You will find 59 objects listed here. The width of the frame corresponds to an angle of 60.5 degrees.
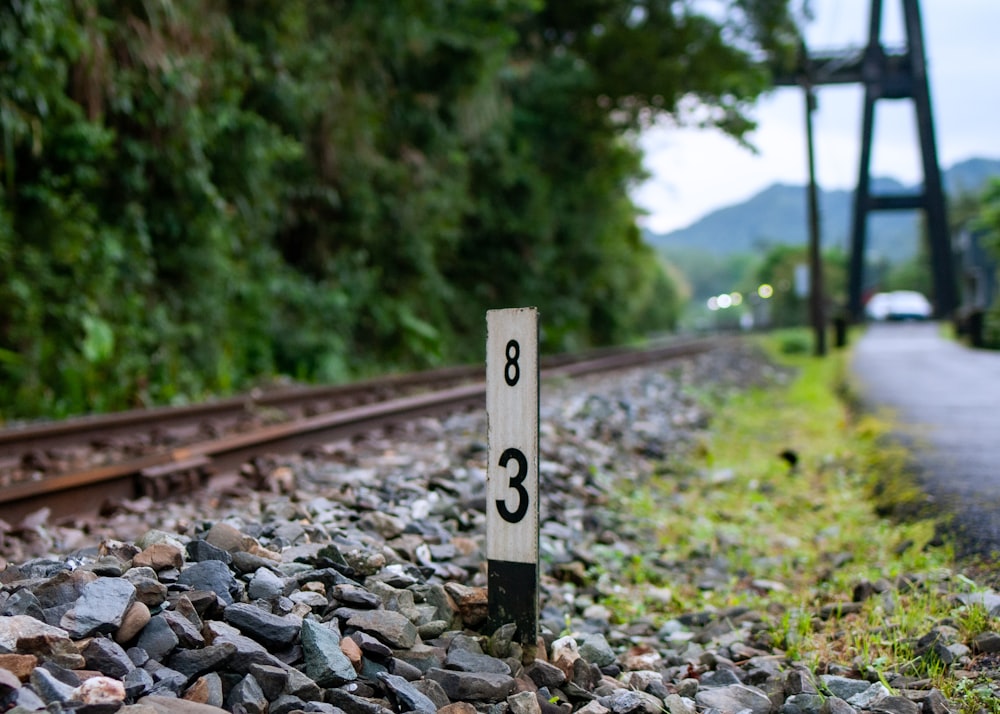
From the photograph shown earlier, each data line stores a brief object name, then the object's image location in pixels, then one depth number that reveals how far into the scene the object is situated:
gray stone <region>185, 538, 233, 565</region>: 2.65
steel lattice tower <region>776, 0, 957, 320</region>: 30.36
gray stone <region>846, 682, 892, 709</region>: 2.38
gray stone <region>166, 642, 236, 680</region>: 2.09
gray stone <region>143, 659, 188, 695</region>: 2.00
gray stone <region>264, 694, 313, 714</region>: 2.03
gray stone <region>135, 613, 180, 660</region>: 2.12
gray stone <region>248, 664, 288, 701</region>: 2.08
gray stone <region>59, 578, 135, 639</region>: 2.09
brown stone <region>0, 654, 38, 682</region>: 1.88
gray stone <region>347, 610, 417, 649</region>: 2.43
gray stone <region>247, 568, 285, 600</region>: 2.50
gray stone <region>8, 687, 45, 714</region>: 1.76
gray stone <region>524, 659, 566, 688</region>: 2.52
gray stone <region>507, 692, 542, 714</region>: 2.27
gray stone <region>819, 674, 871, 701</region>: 2.49
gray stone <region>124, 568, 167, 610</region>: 2.28
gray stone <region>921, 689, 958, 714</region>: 2.30
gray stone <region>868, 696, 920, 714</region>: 2.30
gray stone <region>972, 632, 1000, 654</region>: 2.61
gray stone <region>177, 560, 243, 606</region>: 2.46
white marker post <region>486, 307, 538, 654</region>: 2.65
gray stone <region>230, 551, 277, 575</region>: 2.67
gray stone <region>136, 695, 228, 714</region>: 1.89
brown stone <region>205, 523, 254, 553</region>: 2.80
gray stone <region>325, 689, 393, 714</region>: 2.09
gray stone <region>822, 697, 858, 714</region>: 2.29
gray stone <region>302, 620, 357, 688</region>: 2.18
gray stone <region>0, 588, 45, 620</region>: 2.16
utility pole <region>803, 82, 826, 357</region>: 20.83
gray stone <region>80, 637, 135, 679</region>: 1.99
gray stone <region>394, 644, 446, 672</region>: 2.41
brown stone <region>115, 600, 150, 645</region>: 2.13
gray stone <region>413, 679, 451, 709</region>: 2.24
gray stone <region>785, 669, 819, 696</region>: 2.53
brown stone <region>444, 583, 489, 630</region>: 2.82
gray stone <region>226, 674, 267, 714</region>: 1.99
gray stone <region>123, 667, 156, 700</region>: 1.95
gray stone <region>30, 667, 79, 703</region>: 1.82
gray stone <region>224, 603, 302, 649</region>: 2.26
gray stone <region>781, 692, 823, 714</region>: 2.39
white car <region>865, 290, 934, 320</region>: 34.47
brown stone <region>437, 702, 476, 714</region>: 2.16
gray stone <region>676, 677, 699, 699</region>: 2.61
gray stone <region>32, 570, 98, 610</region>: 2.26
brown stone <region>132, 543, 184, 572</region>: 2.51
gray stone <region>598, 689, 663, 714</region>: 2.34
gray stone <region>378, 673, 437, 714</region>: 2.16
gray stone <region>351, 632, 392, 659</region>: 2.35
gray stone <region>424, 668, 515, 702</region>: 2.31
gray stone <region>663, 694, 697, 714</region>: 2.40
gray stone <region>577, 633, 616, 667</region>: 2.85
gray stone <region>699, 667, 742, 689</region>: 2.70
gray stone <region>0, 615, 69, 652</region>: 1.98
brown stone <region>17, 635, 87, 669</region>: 1.96
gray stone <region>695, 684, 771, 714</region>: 2.47
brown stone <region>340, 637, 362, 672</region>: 2.29
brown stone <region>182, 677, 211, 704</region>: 1.98
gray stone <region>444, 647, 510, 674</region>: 2.42
